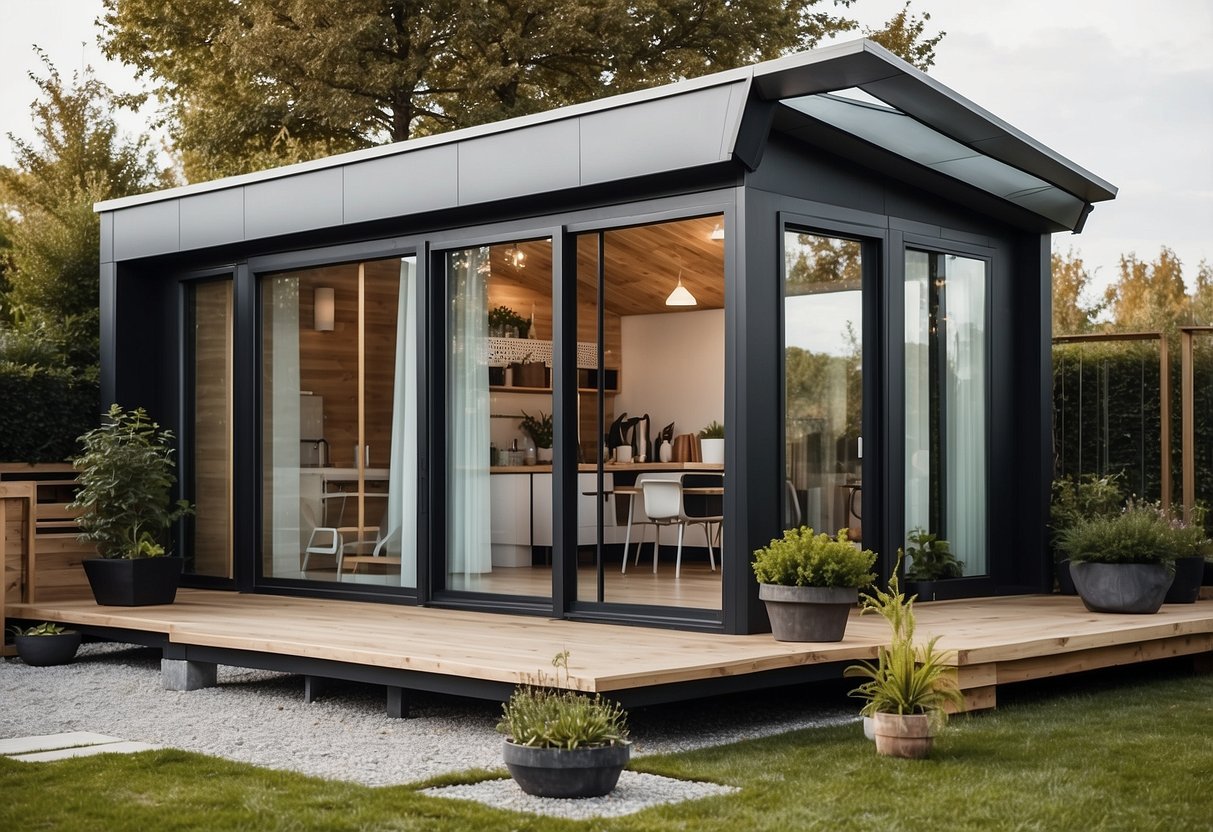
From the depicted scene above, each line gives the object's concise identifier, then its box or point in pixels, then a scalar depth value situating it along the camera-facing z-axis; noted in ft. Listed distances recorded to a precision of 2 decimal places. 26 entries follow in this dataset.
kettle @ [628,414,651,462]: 41.27
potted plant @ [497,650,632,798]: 15.03
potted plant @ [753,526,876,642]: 20.93
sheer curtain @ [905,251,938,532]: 27.66
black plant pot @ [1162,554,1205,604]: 28.32
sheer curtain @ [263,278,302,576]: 30.63
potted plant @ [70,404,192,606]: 28.09
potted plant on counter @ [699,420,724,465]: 37.35
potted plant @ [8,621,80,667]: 27.20
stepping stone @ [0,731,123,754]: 18.51
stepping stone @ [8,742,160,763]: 17.81
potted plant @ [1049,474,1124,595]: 30.07
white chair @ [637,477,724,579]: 32.40
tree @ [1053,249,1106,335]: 75.51
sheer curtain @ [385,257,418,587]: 28.25
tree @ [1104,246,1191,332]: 70.49
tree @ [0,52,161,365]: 44.34
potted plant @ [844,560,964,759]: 17.17
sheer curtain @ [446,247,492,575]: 27.63
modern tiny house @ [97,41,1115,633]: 23.12
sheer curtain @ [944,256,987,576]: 28.91
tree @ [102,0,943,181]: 52.95
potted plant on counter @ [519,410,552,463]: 34.42
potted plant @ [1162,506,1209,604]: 28.12
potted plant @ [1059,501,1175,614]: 25.91
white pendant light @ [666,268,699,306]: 38.91
